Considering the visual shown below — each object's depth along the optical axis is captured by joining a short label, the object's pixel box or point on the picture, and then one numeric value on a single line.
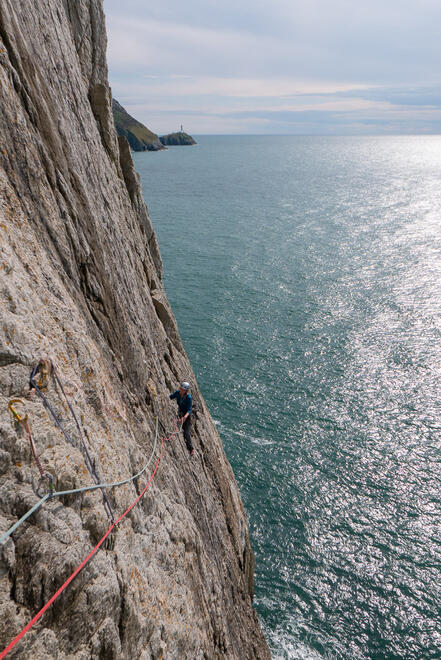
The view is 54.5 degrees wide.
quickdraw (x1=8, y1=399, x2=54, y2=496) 7.41
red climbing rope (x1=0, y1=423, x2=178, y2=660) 6.25
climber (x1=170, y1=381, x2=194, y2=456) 17.00
